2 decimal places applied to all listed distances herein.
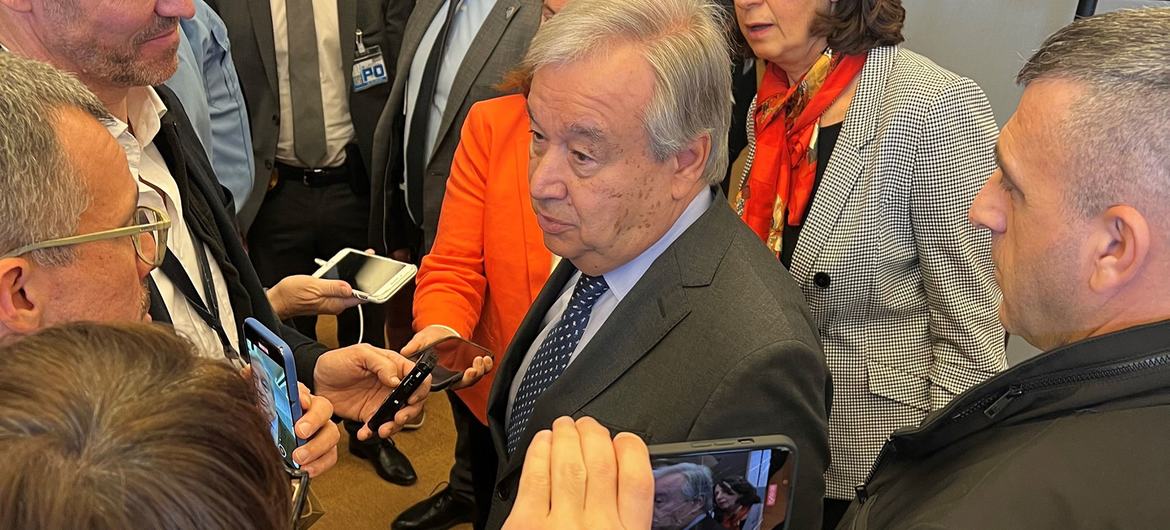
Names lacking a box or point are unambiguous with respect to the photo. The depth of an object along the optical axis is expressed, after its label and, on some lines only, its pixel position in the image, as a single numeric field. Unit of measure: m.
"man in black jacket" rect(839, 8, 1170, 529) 0.92
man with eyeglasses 1.04
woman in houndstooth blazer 1.88
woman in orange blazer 2.07
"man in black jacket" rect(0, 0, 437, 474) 1.55
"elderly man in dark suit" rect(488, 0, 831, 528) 1.37
